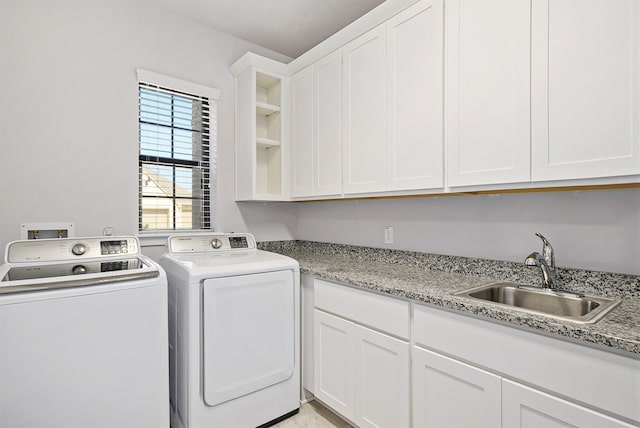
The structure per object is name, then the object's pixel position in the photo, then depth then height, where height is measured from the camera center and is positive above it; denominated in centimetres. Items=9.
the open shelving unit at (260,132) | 260 +66
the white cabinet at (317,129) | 229 +61
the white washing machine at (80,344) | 126 -56
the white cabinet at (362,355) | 153 -76
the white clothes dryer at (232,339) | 171 -72
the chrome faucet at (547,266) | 146 -25
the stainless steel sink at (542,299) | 132 -39
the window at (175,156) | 239 +42
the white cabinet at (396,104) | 170 +61
